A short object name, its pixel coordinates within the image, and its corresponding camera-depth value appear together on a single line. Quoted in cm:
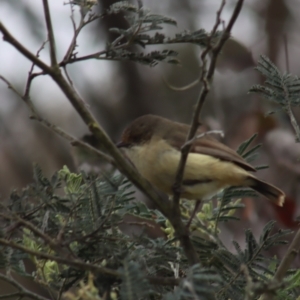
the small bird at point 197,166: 644
